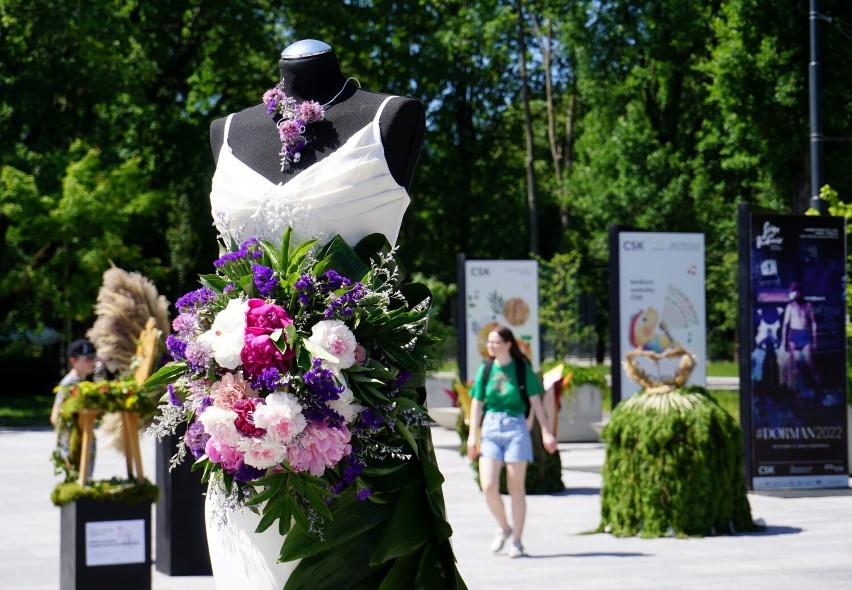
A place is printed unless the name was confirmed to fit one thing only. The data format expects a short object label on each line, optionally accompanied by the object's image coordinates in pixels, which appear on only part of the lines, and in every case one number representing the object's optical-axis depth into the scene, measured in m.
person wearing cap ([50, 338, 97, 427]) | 9.21
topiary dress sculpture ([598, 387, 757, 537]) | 9.04
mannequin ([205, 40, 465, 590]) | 3.17
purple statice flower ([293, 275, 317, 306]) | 3.05
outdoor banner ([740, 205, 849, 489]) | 11.29
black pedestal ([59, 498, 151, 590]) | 6.58
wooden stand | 6.52
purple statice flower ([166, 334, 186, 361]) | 3.14
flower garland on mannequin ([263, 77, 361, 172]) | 3.48
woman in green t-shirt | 8.55
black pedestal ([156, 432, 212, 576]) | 7.82
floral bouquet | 2.95
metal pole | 14.40
